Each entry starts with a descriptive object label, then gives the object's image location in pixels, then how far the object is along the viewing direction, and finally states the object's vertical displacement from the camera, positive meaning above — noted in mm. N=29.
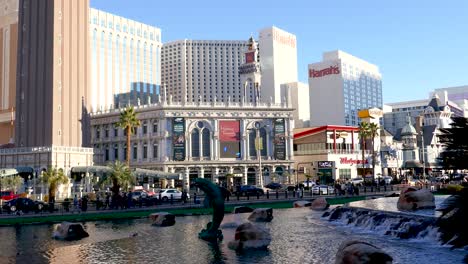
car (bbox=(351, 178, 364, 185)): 91431 -3072
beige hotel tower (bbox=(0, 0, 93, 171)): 89312 +15918
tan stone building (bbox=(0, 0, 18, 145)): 130250 +31500
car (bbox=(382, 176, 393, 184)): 97625 -2982
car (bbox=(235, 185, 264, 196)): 66025 -3129
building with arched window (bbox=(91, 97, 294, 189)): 100312 +5721
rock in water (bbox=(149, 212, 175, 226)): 33156 -3386
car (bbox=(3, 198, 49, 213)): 46138 -3147
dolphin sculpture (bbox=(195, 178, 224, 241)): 24031 -1737
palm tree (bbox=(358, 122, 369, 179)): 103562 +7311
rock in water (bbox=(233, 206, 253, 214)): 41625 -3539
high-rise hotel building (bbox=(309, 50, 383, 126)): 198625 +38397
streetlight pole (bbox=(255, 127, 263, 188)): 95594 +3101
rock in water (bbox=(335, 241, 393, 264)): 12906 -2363
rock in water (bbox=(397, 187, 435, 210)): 31031 -2336
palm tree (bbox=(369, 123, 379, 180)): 104375 +7253
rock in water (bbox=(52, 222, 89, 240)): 27797 -3429
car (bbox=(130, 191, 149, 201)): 58156 -2979
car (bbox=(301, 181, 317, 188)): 81831 -3103
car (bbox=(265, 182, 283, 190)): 86794 -3370
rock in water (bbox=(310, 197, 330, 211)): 41312 -3233
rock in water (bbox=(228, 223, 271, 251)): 21141 -3054
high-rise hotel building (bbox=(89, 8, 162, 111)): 161500 +37608
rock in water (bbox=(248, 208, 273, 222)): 33250 -3246
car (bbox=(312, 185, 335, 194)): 65644 -3171
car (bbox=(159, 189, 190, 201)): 59638 -3003
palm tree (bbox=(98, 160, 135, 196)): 55781 -873
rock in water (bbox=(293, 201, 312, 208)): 47066 -3580
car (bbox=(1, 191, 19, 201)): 58081 -2747
